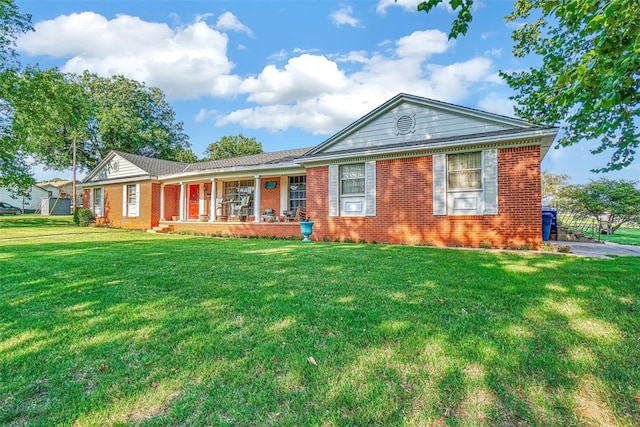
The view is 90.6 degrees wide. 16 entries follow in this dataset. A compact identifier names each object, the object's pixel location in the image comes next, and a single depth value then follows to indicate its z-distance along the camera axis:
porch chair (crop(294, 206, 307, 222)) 13.20
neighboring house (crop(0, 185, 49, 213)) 40.59
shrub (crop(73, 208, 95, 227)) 19.91
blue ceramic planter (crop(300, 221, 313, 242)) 11.43
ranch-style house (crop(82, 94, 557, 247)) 8.67
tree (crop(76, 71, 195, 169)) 27.83
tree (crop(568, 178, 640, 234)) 13.41
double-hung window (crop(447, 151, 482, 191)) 9.24
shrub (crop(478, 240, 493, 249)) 8.90
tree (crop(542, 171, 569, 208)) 25.08
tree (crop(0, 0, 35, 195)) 17.45
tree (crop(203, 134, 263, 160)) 38.12
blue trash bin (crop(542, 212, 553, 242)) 11.28
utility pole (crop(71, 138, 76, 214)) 25.74
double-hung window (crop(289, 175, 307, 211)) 14.45
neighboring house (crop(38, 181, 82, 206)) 44.17
